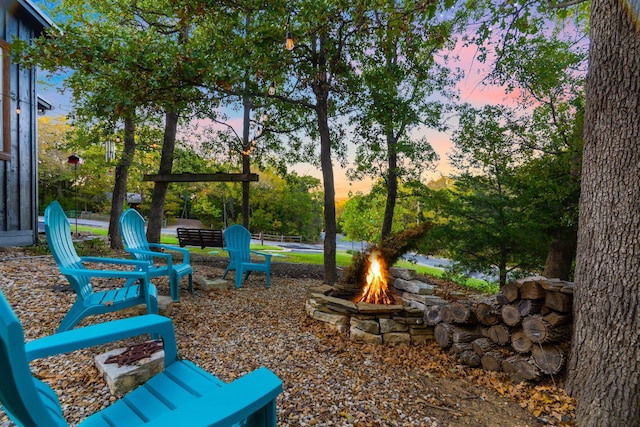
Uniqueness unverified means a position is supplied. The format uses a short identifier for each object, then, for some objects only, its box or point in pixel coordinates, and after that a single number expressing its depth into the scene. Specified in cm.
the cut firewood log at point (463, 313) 262
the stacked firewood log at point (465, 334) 257
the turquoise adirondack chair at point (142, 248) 316
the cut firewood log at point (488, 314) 251
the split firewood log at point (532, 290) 228
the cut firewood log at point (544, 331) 213
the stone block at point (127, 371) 171
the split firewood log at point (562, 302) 214
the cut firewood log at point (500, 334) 241
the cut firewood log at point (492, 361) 234
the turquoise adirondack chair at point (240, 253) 445
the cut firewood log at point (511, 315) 234
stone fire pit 282
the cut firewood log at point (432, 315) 279
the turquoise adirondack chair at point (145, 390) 69
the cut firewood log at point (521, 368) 215
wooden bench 857
